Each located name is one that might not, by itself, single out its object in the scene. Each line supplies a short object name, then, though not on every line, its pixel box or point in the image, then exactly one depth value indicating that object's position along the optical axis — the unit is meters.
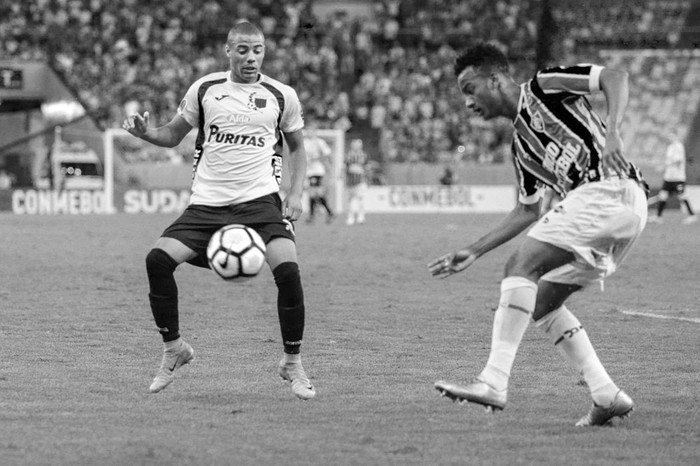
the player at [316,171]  58.84
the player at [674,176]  60.75
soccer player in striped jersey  12.30
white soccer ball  14.41
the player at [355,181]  59.06
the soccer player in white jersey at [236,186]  14.87
